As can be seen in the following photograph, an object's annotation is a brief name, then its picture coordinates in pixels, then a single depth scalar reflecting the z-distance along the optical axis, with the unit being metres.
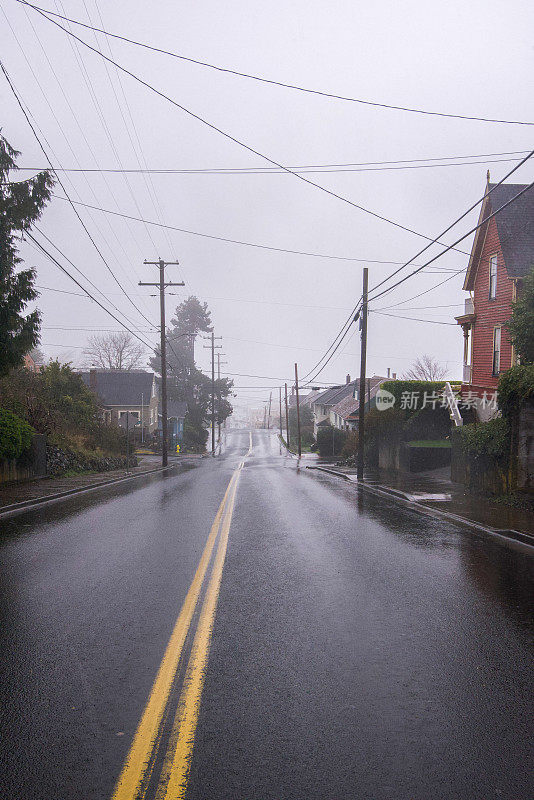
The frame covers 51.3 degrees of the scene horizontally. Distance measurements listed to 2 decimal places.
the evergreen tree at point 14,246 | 12.92
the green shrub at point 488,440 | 14.47
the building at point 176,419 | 69.06
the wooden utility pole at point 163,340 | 31.84
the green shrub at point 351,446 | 38.53
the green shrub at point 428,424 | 26.39
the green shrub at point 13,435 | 16.23
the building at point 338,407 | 55.75
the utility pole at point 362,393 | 22.70
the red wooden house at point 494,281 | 24.11
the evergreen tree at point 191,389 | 71.50
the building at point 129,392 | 61.47
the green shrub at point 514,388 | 13.21
